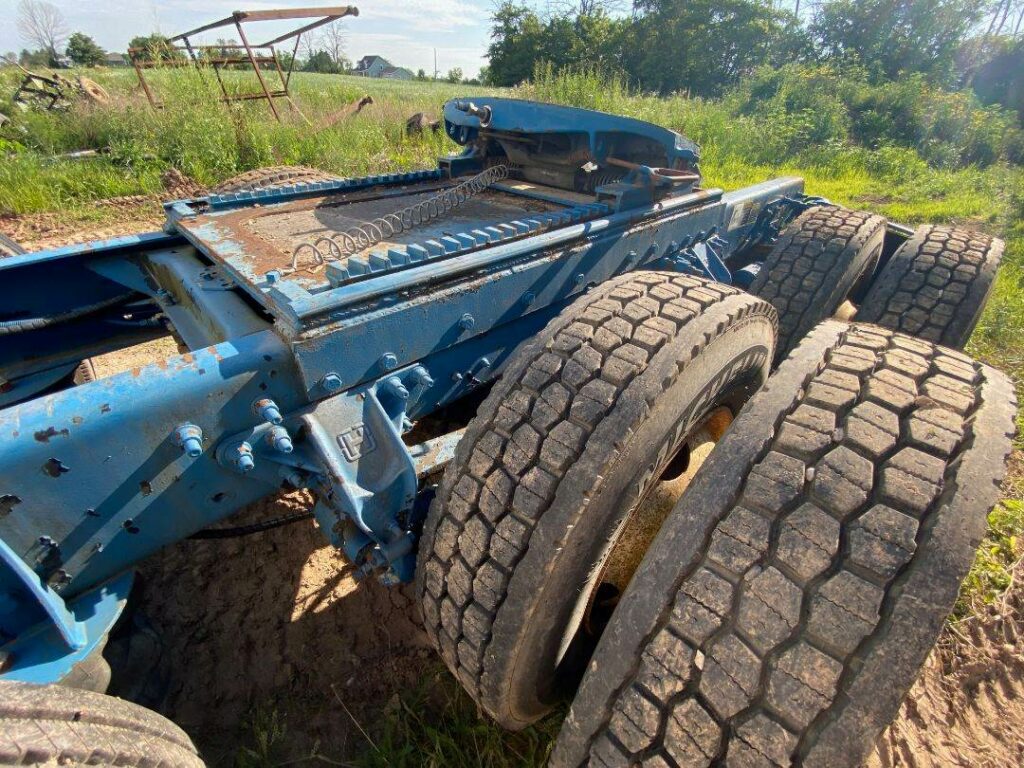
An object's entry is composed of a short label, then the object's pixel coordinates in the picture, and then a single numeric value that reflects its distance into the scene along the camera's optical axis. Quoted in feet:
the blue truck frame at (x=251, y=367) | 4.71
